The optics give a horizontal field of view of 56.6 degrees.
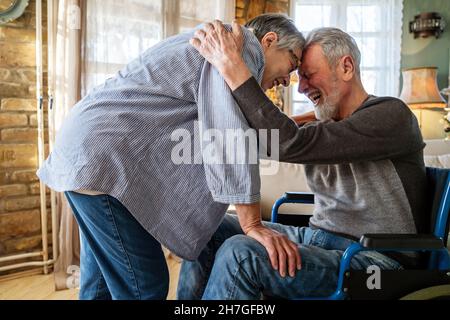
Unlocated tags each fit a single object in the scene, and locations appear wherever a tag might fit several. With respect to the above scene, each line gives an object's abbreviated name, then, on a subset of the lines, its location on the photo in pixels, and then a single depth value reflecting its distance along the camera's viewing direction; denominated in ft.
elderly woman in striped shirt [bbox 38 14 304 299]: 3.21
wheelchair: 3.38
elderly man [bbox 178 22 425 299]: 3.38
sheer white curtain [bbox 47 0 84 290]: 8.57
